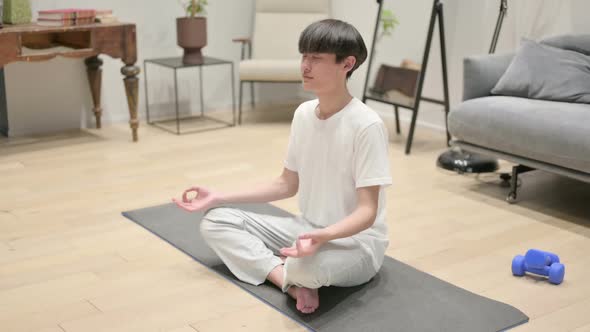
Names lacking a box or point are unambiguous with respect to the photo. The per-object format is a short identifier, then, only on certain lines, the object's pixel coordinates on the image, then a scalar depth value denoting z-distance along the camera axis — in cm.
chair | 505
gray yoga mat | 218
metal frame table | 459
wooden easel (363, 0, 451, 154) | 411
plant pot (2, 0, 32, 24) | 399
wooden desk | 381
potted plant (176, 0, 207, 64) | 461
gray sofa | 304
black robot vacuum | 372
